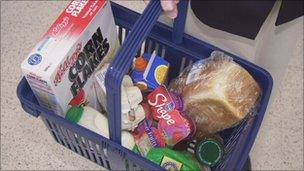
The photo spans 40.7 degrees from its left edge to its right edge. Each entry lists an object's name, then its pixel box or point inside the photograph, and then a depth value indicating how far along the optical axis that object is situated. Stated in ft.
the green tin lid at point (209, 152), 2.74
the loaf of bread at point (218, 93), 2.67
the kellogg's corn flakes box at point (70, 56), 2.46
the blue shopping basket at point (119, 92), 2.14
